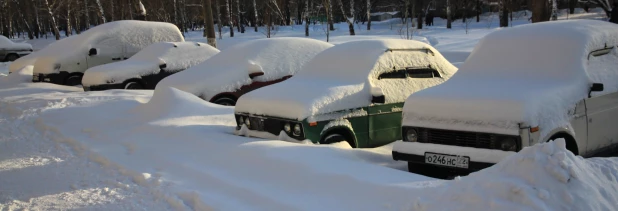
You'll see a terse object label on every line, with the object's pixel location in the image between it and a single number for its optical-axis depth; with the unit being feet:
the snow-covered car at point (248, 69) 31.37
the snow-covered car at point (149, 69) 42.42
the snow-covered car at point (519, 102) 16.53
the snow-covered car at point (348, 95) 20.98
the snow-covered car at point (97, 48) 50.21
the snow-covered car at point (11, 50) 92.48
